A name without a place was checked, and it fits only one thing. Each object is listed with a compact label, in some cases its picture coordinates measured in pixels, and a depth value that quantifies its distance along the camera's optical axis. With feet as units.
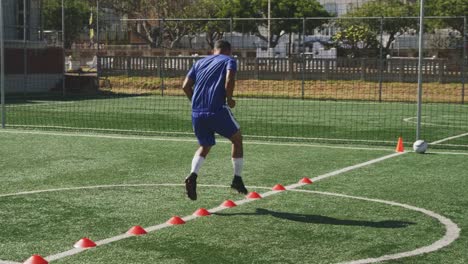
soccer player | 33.96
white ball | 51.06
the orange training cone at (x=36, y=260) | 23.98
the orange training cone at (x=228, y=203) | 33.47
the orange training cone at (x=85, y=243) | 26.26
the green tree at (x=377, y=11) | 153.69
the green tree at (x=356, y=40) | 142.10
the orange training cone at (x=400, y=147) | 52.65
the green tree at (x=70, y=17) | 261.44
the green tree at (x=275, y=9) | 235.40
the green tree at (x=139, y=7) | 226.79
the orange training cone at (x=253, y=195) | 35.78
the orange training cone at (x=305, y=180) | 39.71
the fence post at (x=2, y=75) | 65.22
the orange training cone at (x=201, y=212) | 31.65
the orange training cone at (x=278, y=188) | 37.86
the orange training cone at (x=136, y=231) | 28.17
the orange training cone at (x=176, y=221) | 29.86
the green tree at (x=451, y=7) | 197.16
